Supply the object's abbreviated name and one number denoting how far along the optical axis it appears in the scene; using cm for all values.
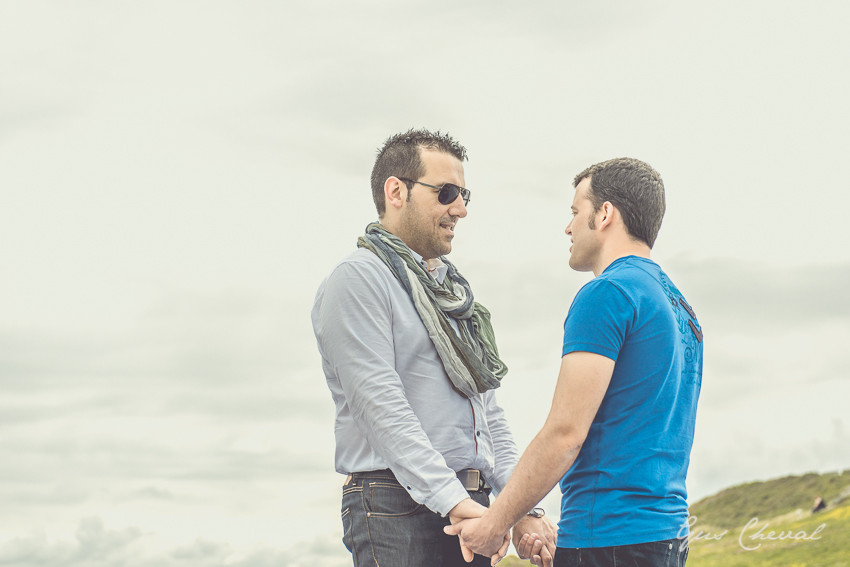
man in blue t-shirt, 387
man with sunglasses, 456
